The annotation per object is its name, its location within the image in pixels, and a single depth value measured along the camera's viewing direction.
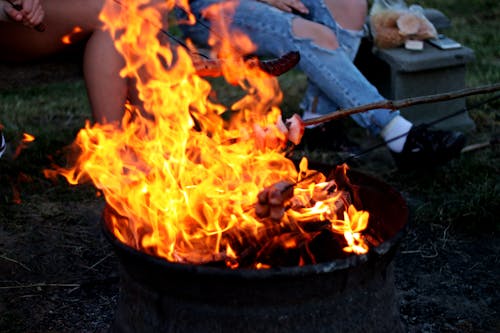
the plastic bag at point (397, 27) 4.23
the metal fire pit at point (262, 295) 2.58
